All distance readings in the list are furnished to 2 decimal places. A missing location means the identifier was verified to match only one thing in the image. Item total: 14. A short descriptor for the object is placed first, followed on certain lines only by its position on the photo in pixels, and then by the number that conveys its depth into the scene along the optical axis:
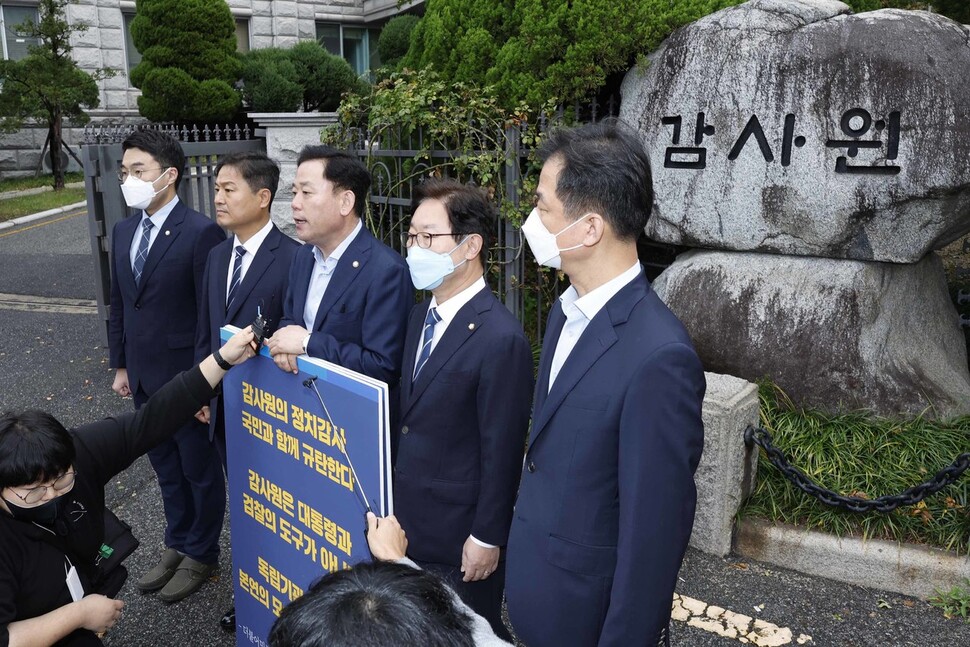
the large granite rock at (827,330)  4.34
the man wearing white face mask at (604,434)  1.84
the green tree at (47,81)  14.90
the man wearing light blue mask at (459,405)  2.51
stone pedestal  3.76
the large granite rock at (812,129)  4.09
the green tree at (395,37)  17.05
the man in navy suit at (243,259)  3.41
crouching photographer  2.36
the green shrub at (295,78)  14.64
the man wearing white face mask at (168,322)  3.66
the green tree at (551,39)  4.70
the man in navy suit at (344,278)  2.90
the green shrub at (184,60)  13.23
